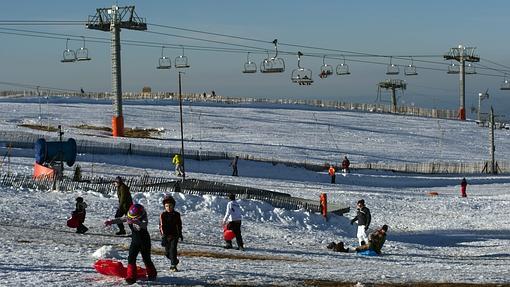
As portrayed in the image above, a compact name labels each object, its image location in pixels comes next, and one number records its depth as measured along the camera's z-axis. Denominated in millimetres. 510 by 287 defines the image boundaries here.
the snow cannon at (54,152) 40219
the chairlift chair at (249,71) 81125
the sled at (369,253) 26047
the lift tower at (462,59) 125312
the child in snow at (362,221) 26453
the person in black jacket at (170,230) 18266
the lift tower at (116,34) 77625
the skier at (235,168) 57000
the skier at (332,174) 57375
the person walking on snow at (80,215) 25641
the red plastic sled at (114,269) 16852
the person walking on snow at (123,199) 24750
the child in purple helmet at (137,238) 16156
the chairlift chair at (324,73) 89200
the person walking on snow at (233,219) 24203
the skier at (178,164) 49500
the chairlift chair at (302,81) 82375
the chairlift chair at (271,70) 74688
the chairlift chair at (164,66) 82000
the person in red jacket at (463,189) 51812
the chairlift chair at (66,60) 75812
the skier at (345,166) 62875
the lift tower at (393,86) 154750
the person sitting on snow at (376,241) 26031
